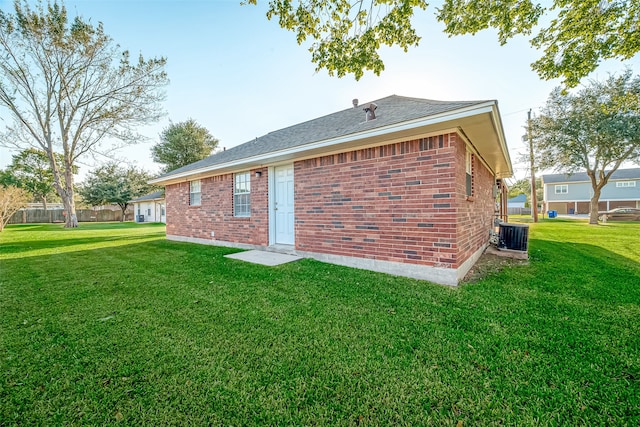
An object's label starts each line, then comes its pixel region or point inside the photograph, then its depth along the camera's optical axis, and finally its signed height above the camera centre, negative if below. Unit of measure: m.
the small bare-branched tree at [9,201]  14.17 +0.80
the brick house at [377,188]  4.23 +0.52
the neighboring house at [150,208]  27.83 +0.61
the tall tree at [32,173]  33.22 +5.63
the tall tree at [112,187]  29.84 +3.21
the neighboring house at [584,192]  29.36 +2.09
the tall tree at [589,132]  14.72 +4.87
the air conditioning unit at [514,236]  6.24 -0.68
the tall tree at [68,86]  14.49 +8.35
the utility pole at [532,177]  18.34 +2.41
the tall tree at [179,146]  26.66 +7.13
